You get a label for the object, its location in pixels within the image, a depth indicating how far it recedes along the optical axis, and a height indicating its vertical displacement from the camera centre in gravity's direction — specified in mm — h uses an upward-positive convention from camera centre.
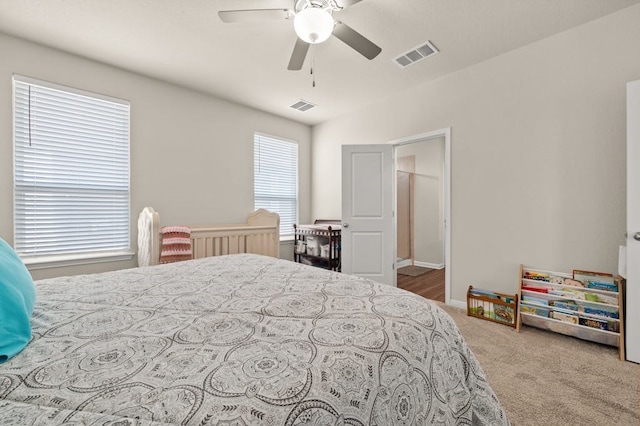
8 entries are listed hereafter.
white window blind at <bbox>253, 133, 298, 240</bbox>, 3994 +542
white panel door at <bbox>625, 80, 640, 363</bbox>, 1787 -125
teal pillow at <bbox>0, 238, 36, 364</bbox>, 645 -268
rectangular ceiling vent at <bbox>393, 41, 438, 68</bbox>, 2459 +1538
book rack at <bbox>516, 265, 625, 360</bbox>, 1946 -739
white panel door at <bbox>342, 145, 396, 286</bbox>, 3533 -2
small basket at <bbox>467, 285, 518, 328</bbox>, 2376 -885
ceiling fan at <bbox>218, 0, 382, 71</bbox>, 1563 +1195
